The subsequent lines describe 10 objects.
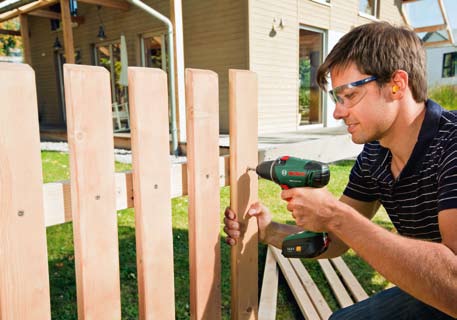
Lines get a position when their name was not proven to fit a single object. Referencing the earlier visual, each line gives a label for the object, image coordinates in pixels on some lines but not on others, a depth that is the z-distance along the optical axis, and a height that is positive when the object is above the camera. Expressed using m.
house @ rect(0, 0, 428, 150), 8.81 +1.86
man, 1.29 -0.27
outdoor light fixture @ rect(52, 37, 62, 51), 12.51 +2.31
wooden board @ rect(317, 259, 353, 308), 2.69 -1.33
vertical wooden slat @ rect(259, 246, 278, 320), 2.40 -1.26
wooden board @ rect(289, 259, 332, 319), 2.53 -1.30
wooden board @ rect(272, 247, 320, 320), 2.49 -1.29
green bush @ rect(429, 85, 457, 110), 12.02 +0.32
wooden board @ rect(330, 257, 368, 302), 2.75 -1.32
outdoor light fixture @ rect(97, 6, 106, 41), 11.14 +2.40
